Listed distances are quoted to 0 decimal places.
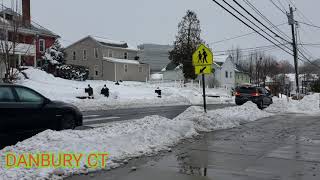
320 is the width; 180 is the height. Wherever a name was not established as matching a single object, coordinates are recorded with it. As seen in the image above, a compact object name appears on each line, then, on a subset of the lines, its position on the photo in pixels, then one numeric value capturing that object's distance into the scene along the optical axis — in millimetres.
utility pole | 25412
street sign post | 10778
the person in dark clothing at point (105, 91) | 22732
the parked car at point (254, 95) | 20562
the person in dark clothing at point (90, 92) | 21934
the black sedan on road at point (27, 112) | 6469
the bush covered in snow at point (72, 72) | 31777
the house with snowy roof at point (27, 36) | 16883
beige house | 40660
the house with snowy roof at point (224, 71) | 50781
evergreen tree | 40837
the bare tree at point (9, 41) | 16120
